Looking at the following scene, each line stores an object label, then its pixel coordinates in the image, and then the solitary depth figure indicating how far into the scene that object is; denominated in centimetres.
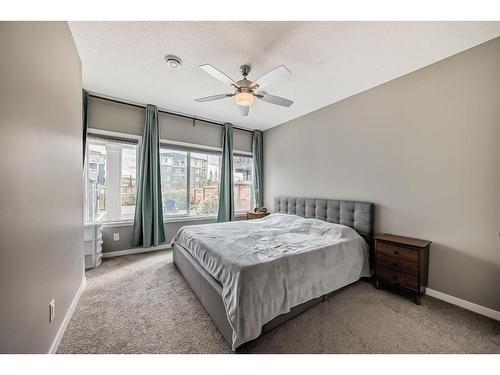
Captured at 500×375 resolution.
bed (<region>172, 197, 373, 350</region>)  151
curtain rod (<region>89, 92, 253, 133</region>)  321
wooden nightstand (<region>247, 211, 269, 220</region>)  431
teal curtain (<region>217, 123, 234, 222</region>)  438
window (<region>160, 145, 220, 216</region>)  397
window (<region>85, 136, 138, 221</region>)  329
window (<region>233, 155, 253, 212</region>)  489
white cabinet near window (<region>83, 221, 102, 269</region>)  287
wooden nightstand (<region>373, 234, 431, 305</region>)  208
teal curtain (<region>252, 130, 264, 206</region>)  485
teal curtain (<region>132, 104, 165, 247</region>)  350
